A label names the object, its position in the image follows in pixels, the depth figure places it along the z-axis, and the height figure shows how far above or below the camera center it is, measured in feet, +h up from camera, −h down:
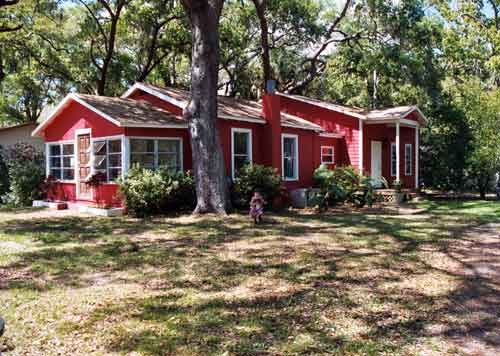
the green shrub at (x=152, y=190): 41.34 -0.99
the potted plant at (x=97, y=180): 47.03 -0.06
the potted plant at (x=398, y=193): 56.44 -2.06
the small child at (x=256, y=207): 37.06 -2.36
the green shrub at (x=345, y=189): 49.78 -1.29
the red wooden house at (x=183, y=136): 46.80 +4.92
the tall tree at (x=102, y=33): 72.49 +25.10
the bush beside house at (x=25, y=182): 56.29 -0.21
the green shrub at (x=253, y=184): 46.73 -0.61
